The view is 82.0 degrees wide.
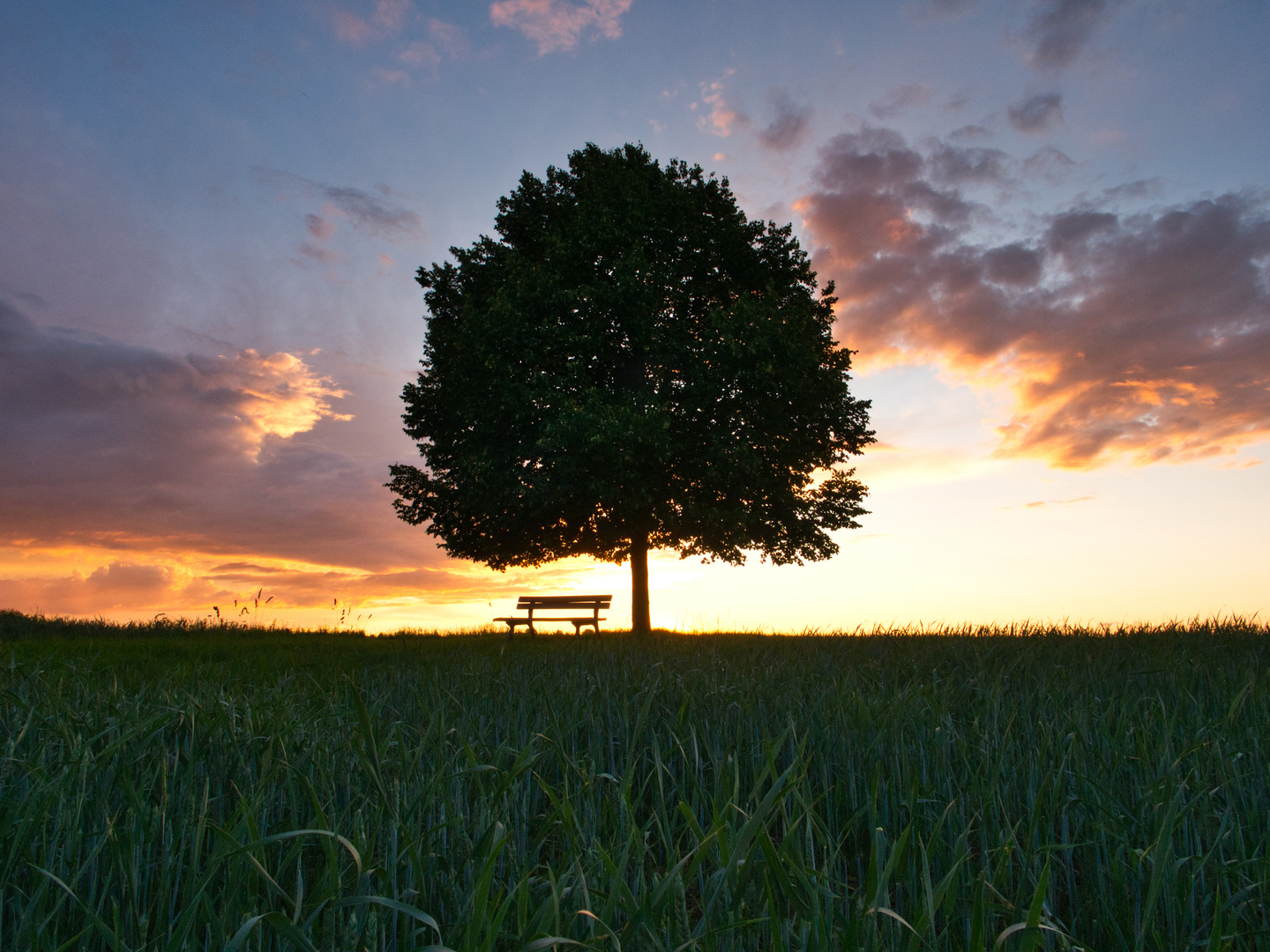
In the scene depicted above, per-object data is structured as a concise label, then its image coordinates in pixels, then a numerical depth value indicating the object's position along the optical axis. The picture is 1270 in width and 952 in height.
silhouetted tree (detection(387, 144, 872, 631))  15.64
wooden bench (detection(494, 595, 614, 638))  18.62
